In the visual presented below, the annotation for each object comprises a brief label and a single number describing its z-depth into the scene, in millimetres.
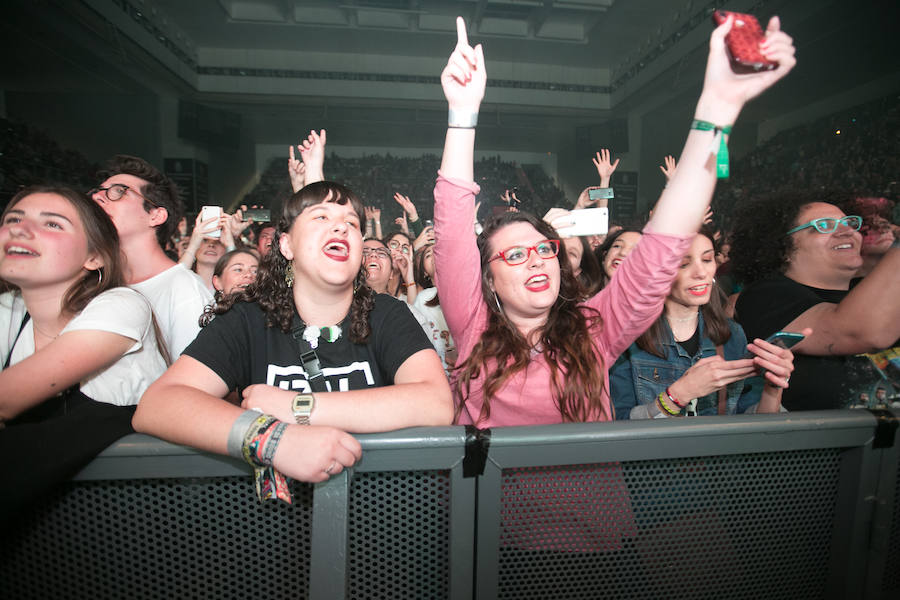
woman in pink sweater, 1266
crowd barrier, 983
